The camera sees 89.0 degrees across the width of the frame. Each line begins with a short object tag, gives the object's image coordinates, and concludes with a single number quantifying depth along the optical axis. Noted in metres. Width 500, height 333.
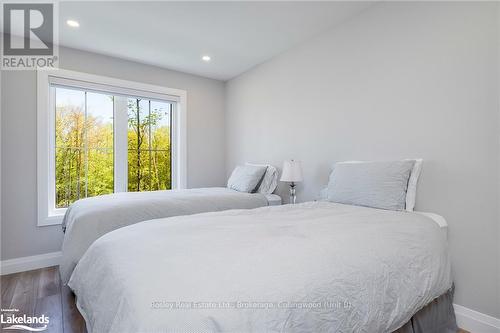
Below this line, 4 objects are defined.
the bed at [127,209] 2.03
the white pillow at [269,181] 3.21
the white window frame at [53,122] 2.85
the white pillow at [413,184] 1.83
